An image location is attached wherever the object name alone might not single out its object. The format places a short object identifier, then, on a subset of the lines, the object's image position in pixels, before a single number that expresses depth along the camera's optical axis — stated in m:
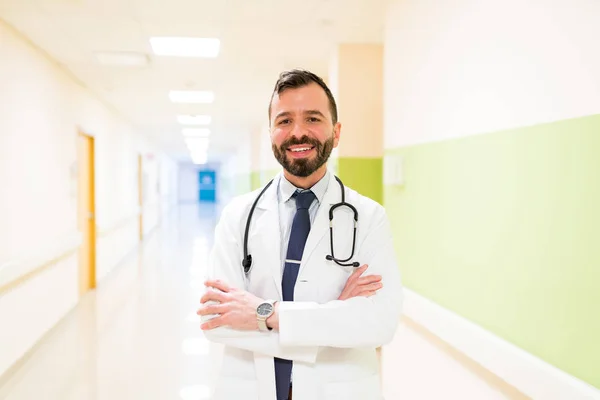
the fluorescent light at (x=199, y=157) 21.77
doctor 1.37
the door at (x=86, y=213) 6.39
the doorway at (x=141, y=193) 12.09
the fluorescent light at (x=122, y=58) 4.82
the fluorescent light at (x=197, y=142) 13.36
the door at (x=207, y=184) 35.78
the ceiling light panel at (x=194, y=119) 9.22
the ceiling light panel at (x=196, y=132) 11.23
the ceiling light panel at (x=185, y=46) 4.47
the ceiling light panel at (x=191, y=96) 6.87
